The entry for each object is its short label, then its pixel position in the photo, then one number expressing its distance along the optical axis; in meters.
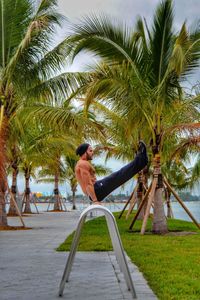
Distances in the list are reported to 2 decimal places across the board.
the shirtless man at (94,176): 4.79
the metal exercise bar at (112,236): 4.80
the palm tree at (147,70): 12.36
